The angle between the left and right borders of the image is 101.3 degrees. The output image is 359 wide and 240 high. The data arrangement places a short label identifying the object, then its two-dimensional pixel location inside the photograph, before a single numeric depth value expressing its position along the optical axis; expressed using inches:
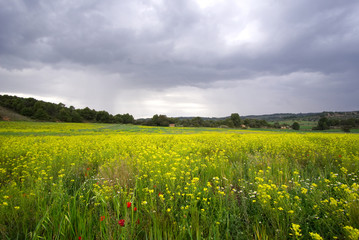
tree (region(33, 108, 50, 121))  2541.6
